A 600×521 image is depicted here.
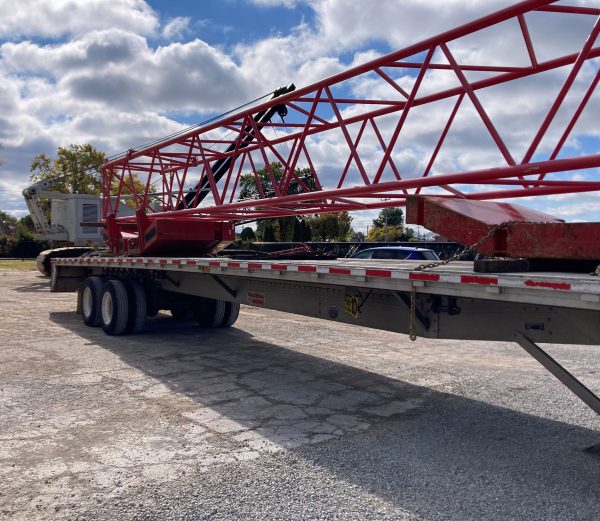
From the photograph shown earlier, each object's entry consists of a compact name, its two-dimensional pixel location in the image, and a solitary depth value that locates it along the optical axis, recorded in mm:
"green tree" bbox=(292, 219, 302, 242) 43281
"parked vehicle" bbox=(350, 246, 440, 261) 13867
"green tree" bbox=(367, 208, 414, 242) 50188
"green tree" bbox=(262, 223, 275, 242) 43781
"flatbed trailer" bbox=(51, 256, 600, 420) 4016
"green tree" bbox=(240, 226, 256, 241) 40616
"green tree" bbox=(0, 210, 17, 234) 104900
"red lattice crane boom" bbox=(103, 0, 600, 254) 5164
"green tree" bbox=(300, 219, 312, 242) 44094
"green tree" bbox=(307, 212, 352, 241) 50803
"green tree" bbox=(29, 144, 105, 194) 45156
